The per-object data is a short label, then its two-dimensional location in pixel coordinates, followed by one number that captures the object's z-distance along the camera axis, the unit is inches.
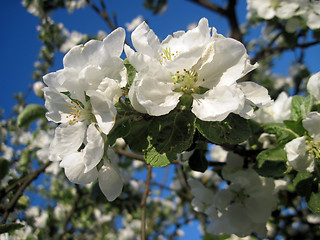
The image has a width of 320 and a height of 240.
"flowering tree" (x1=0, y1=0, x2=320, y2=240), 4.3
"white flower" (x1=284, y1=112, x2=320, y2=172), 5.1
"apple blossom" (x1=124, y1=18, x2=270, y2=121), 4.1
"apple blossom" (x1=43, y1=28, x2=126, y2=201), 4.2
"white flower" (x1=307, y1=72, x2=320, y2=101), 5.9
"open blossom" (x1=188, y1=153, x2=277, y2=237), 6.9
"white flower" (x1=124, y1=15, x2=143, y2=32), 112.4
